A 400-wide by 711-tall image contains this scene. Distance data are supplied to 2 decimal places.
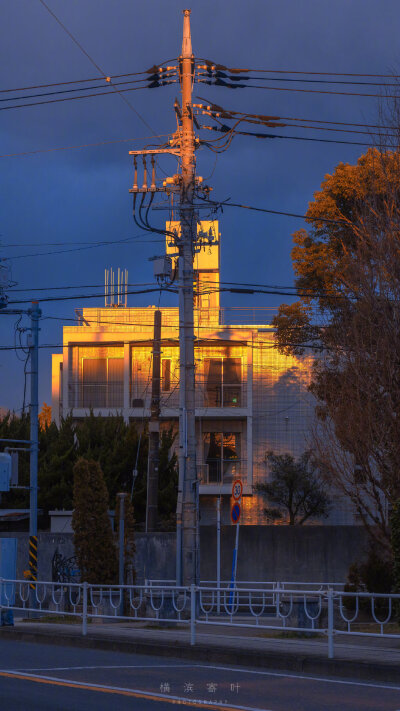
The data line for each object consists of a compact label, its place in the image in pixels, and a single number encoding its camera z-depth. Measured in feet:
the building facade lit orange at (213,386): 144.46
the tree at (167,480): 133.28
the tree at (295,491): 136.77
